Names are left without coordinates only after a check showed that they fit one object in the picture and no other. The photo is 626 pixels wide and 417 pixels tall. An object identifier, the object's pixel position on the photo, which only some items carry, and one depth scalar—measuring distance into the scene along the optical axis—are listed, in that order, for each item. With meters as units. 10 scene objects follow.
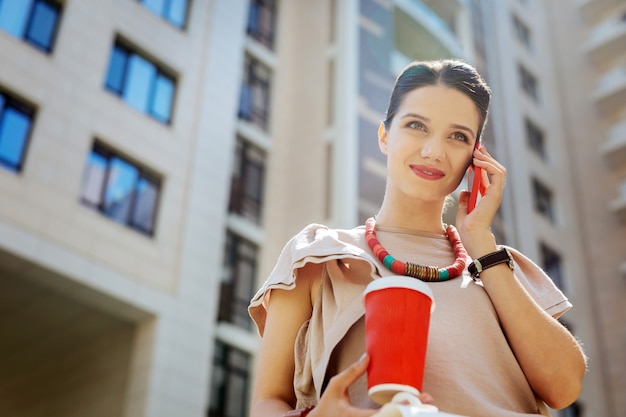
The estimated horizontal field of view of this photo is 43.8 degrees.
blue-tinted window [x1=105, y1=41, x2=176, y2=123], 14.38
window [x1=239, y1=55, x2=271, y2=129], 18.25
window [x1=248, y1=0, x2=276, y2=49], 19.56
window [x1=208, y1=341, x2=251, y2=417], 14.33
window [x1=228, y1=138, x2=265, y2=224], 16.84
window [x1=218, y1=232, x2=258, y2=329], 15.29
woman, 2.05
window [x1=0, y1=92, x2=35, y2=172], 11.82
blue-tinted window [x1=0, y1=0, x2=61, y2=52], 12.83
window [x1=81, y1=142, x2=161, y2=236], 12.95
